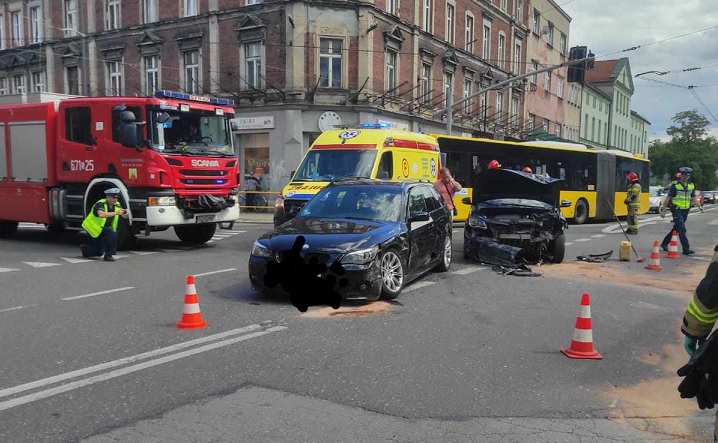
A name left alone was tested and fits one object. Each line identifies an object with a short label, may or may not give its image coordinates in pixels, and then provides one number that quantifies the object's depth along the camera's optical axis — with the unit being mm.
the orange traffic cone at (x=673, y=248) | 12953
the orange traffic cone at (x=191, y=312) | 6285
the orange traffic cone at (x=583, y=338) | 5484
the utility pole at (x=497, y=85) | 22500
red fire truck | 11555
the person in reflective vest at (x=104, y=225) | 11148
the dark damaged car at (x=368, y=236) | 7105
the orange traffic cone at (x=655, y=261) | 11148
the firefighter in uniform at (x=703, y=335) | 2473
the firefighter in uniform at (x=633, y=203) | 16578
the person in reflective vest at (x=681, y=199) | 13109
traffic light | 26266
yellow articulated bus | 20828
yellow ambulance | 12133
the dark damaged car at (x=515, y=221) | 10852
